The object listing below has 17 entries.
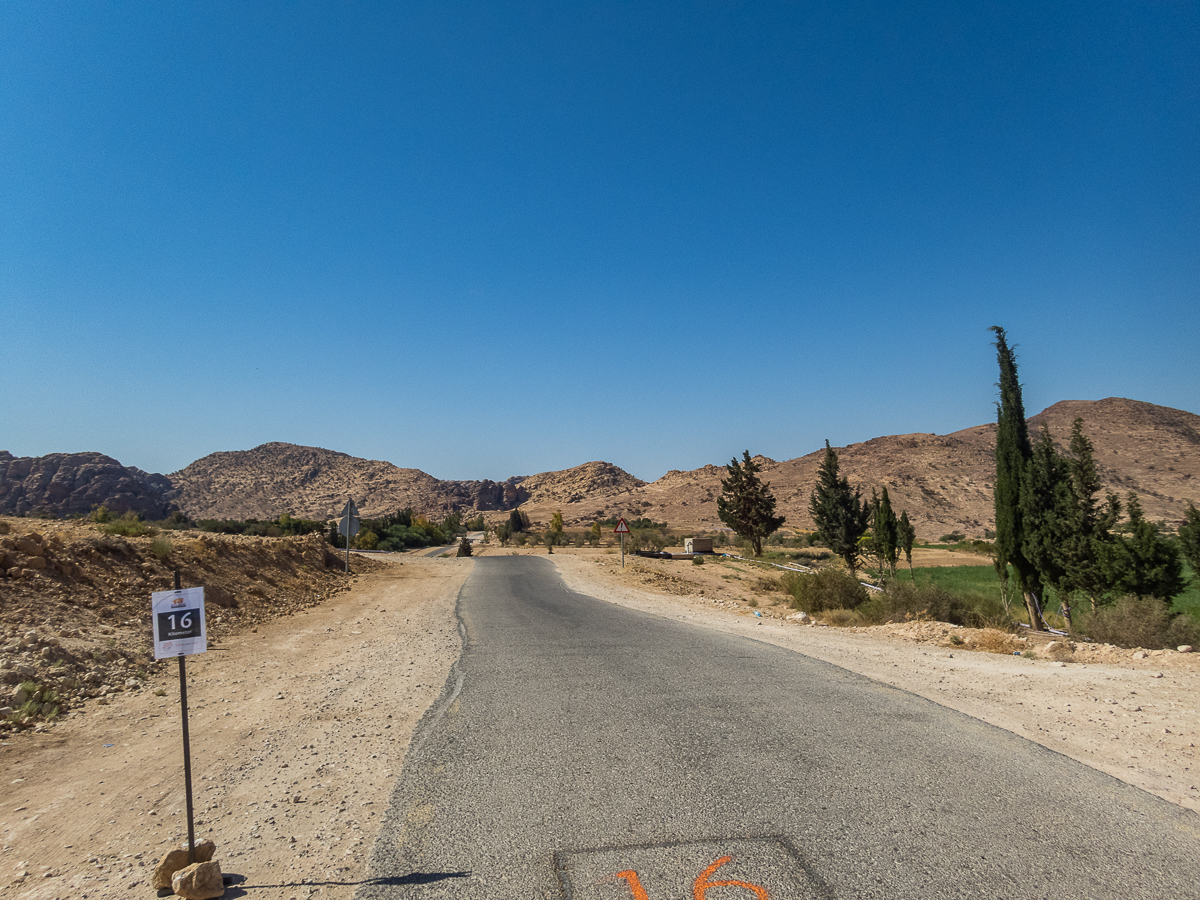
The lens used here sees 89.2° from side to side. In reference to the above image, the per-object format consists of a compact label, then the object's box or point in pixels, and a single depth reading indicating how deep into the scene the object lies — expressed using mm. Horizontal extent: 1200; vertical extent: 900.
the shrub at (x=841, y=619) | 15320
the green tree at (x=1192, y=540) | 21203
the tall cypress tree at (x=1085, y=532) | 18156
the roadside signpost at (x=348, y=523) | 24359
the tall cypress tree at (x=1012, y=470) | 21078
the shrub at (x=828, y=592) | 17922
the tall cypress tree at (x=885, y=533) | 32906
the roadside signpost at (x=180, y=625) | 4020
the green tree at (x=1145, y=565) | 16953
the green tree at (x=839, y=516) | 37344
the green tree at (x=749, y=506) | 47500
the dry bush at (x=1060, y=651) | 9742
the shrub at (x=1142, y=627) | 11797
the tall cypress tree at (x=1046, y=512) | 19359
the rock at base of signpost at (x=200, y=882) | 3547
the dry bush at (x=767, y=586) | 26544
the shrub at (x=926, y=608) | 14914
